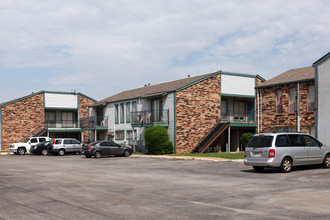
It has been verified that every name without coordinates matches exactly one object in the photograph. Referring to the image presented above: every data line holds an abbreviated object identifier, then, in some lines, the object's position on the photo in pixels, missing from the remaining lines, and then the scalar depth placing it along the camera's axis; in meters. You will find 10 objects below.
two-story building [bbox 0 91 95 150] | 49.16
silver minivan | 16.69
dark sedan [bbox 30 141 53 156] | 38.75
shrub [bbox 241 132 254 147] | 36.44
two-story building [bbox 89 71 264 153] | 35.56
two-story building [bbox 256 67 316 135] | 29.59
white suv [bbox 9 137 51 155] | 40.50
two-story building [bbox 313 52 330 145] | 24.66
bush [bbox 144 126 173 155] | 34.22
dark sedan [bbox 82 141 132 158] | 31.83
